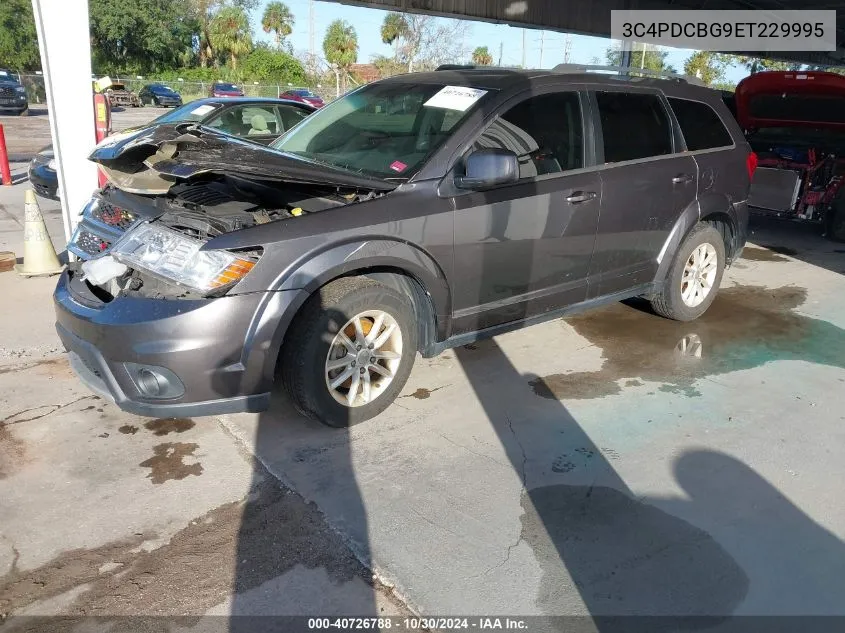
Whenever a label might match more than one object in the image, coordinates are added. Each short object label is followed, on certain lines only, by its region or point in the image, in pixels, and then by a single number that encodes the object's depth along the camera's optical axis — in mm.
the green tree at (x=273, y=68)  50000
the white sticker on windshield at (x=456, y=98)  3918
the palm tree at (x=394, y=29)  49838
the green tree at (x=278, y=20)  61062
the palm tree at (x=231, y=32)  51594
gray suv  3076
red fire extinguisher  7402
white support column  5492
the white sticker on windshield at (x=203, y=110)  7648
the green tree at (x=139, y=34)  45719
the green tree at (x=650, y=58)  44716
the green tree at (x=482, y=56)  55319
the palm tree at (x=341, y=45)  55156
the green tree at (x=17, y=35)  42500
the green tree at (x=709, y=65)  45178
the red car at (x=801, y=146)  8352
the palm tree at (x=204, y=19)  53062
